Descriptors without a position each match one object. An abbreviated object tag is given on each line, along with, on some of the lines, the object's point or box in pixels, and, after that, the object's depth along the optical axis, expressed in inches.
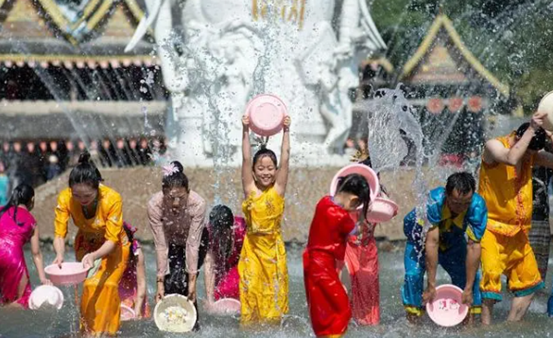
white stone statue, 1051.4
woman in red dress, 460.7
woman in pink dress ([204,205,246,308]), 589.5
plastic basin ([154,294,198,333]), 523.6
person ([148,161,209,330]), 523.6
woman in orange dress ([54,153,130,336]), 494.3
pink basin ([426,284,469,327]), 523.9
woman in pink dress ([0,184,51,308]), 664.3
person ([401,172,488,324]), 506.0
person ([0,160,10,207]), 1313.8
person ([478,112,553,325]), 536.9
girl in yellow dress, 530.0
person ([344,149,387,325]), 545.8
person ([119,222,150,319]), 577.4
